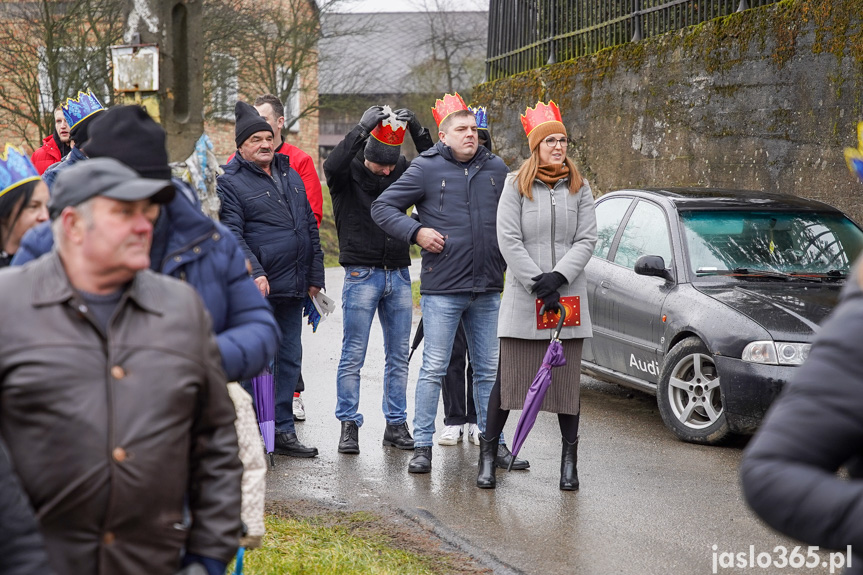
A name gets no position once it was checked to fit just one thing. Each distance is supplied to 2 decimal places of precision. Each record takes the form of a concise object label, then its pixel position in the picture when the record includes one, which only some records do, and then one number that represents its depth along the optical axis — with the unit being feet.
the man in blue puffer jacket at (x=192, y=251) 19.98
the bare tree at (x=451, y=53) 321.52
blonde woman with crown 41.27
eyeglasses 41.39
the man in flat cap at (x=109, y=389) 15.67
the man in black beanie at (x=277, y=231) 43.19
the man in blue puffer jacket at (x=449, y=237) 43.75
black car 45.47
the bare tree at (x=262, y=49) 162.91
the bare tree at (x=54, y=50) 129.39
